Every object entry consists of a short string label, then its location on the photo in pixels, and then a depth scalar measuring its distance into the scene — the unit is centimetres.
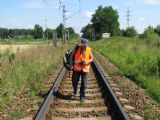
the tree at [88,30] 8662
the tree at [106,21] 9176
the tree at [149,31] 4992
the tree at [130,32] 6502
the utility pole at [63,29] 3640
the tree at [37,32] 8907
